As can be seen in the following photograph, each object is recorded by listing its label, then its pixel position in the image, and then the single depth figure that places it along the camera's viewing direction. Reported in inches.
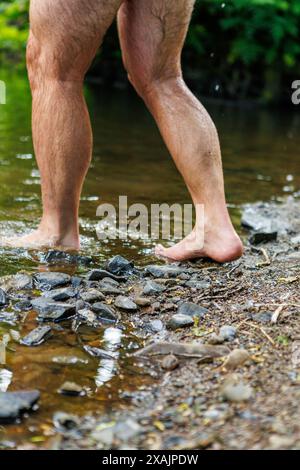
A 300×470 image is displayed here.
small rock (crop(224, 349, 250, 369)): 119.2
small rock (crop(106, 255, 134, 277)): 139.9
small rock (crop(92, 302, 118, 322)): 128.3
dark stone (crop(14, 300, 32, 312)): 128.5
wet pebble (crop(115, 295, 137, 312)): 130.4
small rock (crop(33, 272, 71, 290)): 134.2
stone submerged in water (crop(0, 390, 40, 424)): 113.7
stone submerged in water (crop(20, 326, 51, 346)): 123.0
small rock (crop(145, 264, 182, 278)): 139.5
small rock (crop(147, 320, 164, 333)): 127.1
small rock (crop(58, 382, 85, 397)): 116.9
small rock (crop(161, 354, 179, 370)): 120.0
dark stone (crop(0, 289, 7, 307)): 129.1
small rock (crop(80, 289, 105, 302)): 131.1
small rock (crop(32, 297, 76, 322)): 127.0
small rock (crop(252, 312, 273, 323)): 125.4
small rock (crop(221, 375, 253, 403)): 114.9
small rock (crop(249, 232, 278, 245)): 157.6
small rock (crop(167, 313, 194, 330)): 126.9
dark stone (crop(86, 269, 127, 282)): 136.7
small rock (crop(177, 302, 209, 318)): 128.8
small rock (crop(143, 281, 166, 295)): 134.0
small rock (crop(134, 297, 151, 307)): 131.4
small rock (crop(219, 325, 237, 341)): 123.1
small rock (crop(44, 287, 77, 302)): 130.6
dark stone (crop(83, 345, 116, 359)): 122.1
